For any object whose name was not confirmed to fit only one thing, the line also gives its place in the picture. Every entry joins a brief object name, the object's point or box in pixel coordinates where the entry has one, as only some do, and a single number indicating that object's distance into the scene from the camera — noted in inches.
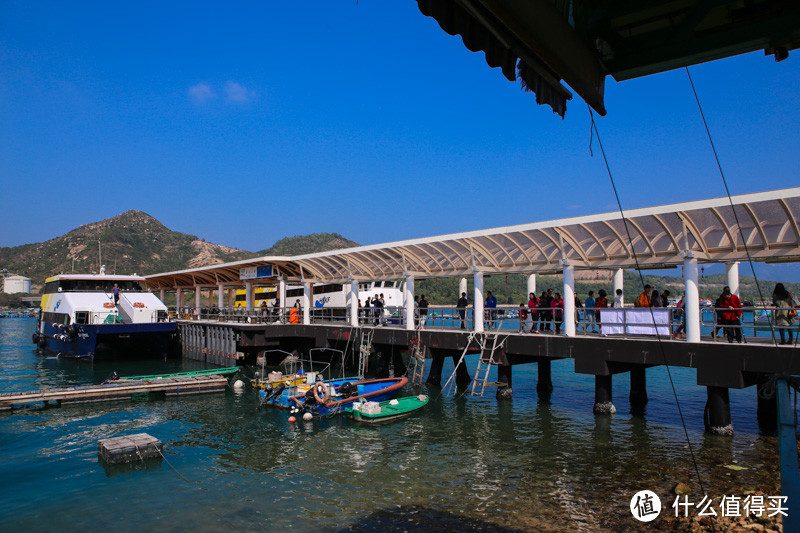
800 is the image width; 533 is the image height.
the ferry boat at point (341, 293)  1547.7
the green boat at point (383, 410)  690.8
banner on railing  635.5
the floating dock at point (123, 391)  775.1
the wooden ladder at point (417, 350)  905.5
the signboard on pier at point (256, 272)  1368.1
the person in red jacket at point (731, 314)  584.1
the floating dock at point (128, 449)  528.7
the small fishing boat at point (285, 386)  770.8
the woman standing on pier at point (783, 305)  560.4
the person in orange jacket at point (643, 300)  671.8
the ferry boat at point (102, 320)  1343.5
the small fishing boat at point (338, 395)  714.8
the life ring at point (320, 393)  717.0
